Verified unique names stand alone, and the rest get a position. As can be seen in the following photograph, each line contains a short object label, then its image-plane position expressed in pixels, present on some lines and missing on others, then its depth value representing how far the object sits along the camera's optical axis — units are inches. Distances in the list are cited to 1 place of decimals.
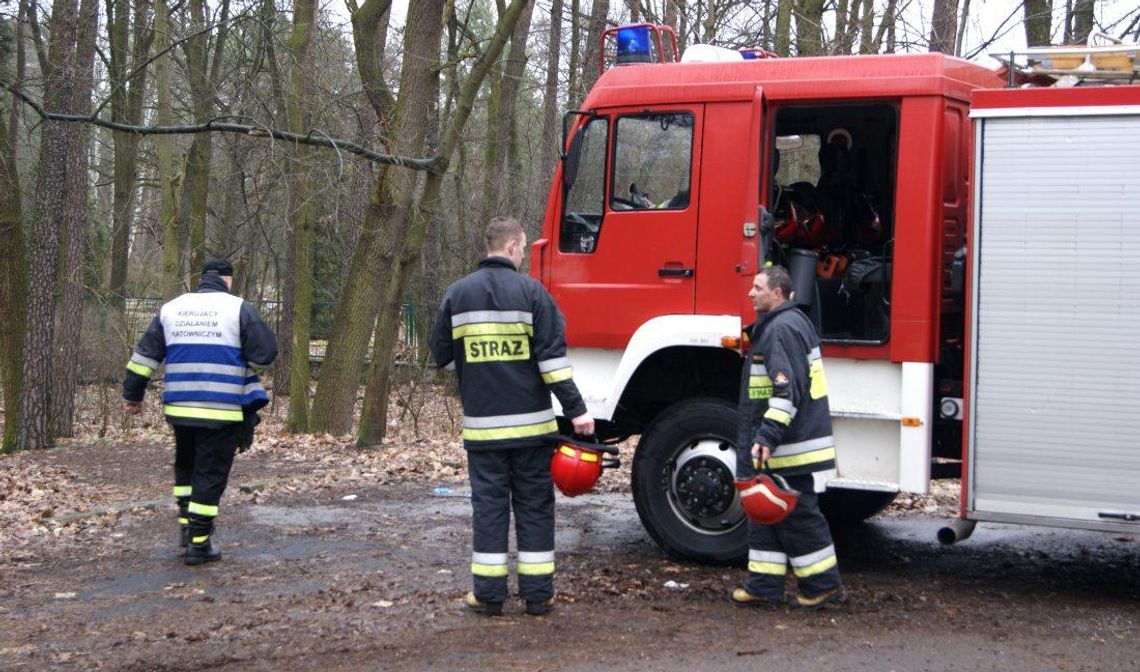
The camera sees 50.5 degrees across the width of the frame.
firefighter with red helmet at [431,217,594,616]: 231.1
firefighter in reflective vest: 275.9
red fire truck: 253.8
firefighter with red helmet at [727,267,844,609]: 233.6
